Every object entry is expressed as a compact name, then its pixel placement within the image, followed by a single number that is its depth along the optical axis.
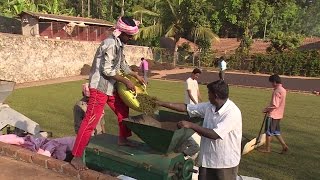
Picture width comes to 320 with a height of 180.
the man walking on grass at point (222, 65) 17.47
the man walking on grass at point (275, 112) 7.01
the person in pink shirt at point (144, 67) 18.60
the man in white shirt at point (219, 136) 3.46
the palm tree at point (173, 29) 31.20
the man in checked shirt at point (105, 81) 4.12
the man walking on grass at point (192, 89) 7.86
